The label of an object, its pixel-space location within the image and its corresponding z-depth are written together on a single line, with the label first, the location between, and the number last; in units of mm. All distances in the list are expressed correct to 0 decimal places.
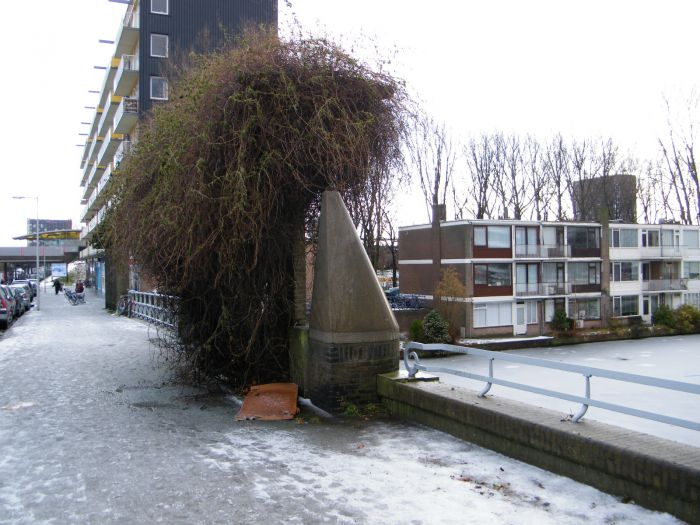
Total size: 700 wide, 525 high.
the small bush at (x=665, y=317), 55969
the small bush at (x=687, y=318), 56156
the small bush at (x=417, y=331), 42875
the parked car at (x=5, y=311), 22297
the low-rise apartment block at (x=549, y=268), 46906
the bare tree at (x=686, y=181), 53688
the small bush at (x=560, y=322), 50688
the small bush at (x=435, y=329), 42594
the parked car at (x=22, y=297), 30898
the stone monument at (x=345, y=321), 7270
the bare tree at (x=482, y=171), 57094
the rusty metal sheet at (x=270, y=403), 7188
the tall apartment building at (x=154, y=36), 34844
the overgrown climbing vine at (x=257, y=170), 7480
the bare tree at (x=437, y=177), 54572
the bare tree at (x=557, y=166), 57188
